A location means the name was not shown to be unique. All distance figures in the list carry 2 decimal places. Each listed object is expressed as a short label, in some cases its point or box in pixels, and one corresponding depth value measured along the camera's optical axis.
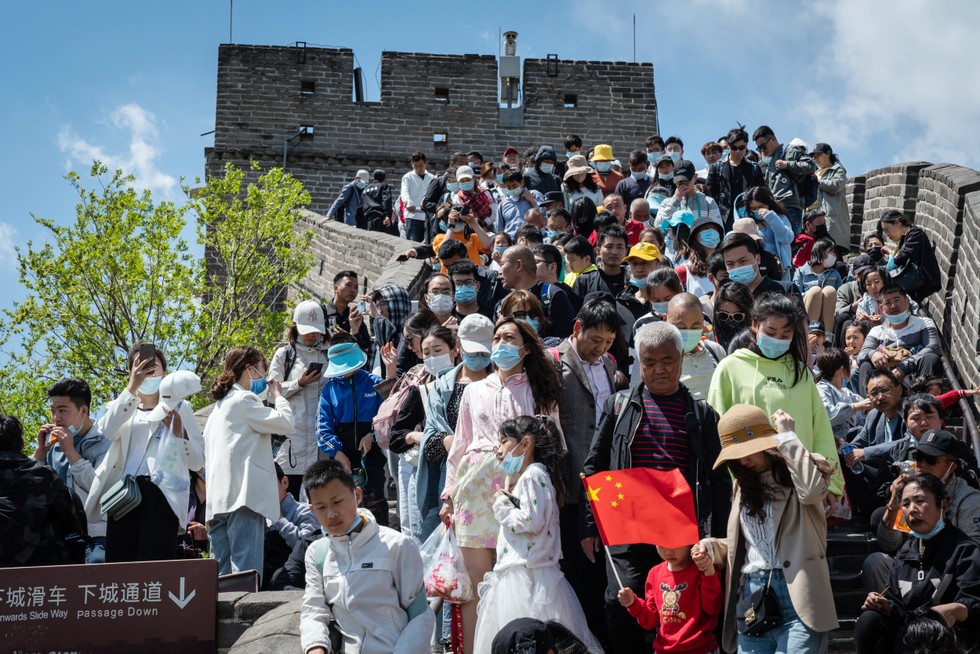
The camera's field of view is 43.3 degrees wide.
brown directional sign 6.48
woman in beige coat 5.34
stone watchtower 28.56
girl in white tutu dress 5.77
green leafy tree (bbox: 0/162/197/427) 19.83
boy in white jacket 5.36
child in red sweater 5.61
